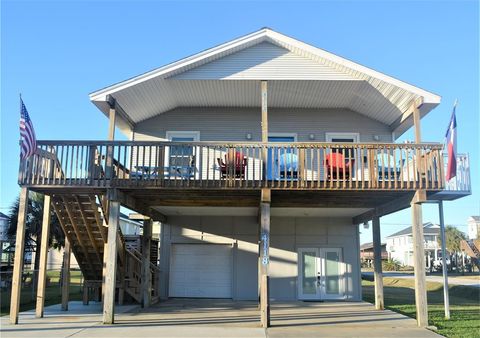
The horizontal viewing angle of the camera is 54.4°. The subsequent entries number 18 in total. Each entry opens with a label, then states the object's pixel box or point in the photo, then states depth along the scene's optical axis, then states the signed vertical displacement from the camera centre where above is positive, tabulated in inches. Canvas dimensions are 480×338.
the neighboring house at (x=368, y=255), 2773.1 +30.0
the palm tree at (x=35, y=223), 938.2 +67.3
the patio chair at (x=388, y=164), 444.8 +90.6
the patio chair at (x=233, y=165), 464.4 +93.3
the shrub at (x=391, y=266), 2293.3 -29.9
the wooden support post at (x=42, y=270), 476.1 -13.5
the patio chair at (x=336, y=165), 453.4 +92.9
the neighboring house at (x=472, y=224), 2291.1 +186.5
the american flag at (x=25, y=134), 431.2 +111.9
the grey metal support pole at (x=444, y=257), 522.8 +4.1
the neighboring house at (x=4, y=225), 804.6 +56.0
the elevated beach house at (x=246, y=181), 457.1 +74.8
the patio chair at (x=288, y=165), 543.8 +111.3
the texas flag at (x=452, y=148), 448.8 +106.7
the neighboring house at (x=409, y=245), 2527.1 +82.1
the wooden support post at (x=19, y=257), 441.1 -0.6
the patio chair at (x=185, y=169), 465.1 +98.8
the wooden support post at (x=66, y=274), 523.8 -19.0
